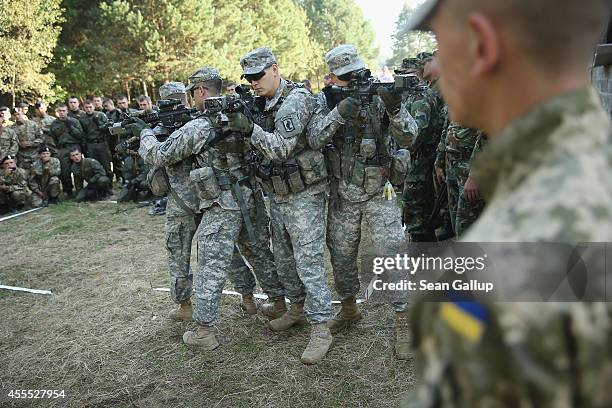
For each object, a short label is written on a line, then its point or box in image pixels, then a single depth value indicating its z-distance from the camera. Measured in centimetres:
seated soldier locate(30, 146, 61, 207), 938
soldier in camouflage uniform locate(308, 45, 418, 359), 346
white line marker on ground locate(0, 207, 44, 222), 836
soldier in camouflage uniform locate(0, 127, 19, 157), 932
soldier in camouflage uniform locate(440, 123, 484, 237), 375
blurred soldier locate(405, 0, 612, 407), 68
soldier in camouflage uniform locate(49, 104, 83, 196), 1002
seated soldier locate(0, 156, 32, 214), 884
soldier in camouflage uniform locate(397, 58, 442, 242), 469
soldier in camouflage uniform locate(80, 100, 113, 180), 1038
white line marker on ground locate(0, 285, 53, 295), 516
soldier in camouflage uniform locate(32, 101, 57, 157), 1009
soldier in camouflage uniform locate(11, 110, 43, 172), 955
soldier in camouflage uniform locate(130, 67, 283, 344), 368
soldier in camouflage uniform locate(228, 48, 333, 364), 355
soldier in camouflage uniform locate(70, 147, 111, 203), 952
